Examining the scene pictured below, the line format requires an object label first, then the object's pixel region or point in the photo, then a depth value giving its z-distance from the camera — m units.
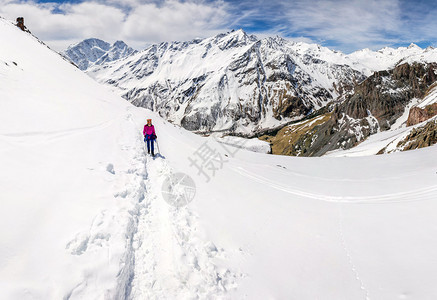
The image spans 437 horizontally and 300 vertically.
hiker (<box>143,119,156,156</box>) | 15.27
